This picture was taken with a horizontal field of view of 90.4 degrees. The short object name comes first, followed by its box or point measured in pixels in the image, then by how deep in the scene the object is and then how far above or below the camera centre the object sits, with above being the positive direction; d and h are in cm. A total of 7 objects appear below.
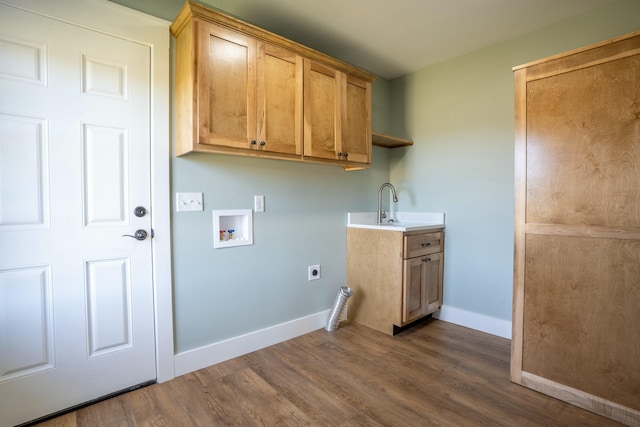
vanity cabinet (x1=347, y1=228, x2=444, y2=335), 259 -60
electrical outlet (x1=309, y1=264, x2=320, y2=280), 273 -56
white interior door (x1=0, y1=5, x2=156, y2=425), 152 -4
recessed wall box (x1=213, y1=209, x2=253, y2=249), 215 -15
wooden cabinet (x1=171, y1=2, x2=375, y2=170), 178 +73
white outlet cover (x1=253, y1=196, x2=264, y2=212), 234 +3
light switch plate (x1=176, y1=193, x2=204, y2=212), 200 +3
